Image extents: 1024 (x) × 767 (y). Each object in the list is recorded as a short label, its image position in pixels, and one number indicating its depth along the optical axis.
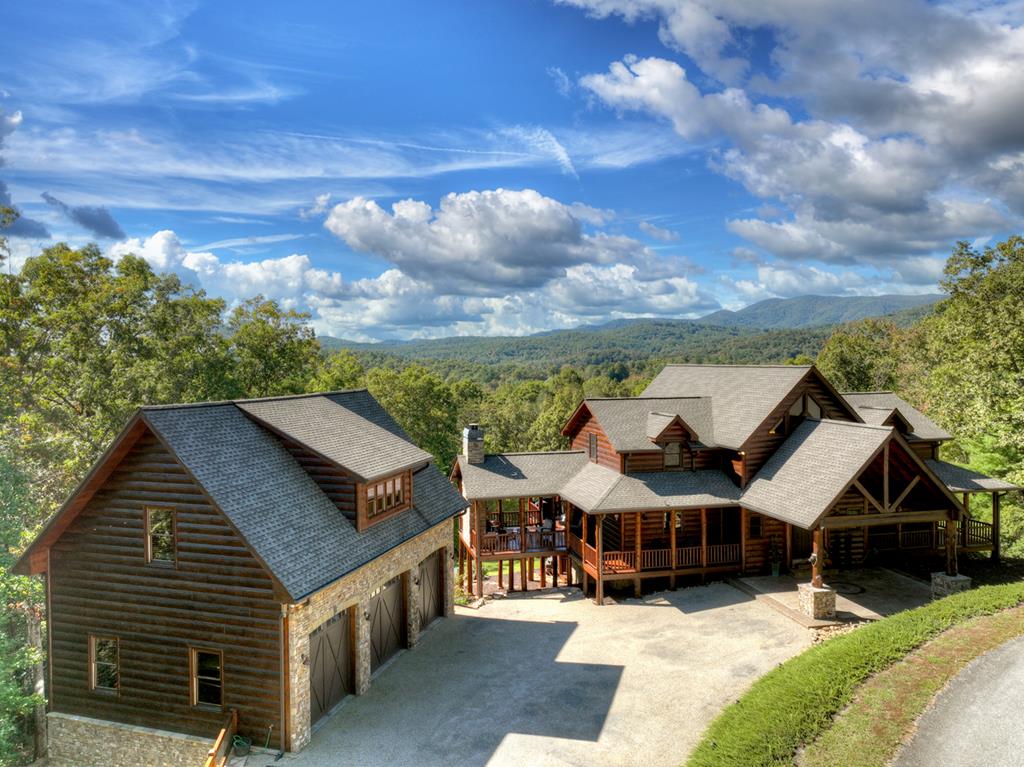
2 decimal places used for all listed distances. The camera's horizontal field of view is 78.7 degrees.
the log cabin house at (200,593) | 12.73
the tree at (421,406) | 45.91
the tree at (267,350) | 39.03
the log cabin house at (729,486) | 19.77
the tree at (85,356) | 27.48
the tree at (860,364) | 59.34
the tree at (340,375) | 43.19
